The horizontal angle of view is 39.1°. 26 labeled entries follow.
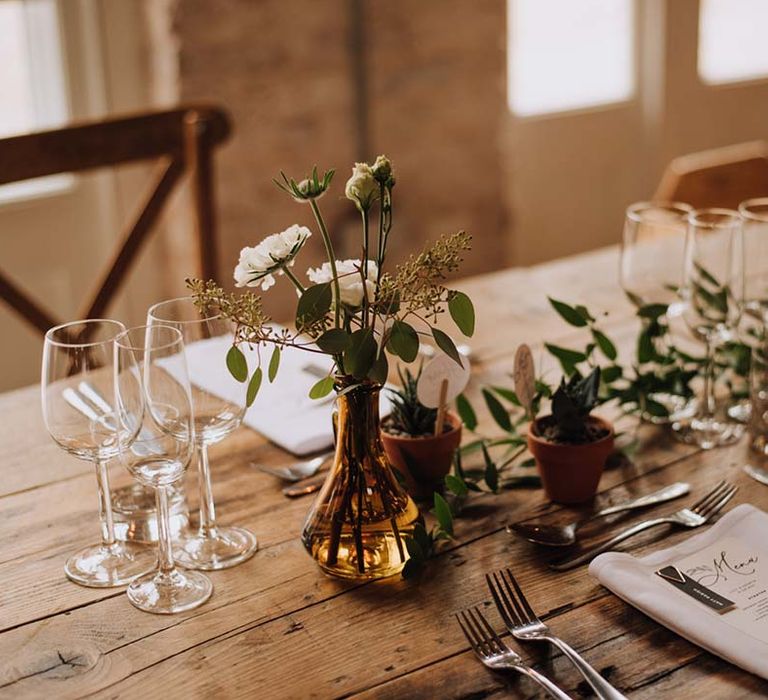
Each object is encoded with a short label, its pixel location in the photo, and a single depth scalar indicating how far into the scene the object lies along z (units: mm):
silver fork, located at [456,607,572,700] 918
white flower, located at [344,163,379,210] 997
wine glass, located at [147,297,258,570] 1108
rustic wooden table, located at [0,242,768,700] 939
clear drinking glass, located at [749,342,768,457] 1348
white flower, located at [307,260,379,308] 1031
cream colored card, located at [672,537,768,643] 997
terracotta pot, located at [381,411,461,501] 1229
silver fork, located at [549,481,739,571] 1119
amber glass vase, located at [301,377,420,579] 1081
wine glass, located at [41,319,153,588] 1071
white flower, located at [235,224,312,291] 1009
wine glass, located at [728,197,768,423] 1479
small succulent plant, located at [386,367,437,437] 1260
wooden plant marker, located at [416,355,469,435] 1188
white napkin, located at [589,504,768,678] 954
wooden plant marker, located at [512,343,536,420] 1268
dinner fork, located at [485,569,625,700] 900
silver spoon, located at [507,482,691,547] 1141
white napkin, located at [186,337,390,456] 1399
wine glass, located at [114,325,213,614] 1027
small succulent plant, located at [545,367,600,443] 1215
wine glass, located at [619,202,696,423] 1449
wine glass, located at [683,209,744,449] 1377
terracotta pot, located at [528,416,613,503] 1205
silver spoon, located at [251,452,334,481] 1322
